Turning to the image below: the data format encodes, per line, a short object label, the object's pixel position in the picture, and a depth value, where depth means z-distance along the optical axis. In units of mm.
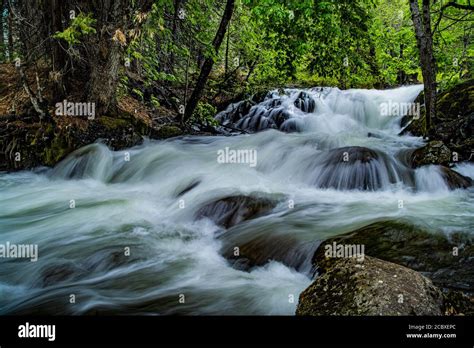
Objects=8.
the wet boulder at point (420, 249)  3712
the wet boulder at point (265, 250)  4516
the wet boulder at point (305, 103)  13797
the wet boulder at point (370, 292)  2615
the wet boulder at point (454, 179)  6699
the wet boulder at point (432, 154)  7219
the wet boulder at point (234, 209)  5801
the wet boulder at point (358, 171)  7109
